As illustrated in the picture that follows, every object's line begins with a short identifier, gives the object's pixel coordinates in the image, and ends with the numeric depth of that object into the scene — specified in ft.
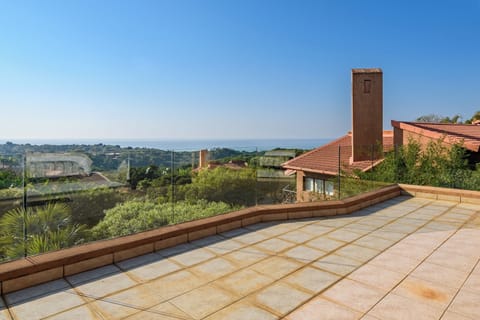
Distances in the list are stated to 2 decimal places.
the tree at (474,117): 83.87
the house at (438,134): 31.39
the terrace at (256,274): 6.89
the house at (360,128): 38.58
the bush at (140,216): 13.64
